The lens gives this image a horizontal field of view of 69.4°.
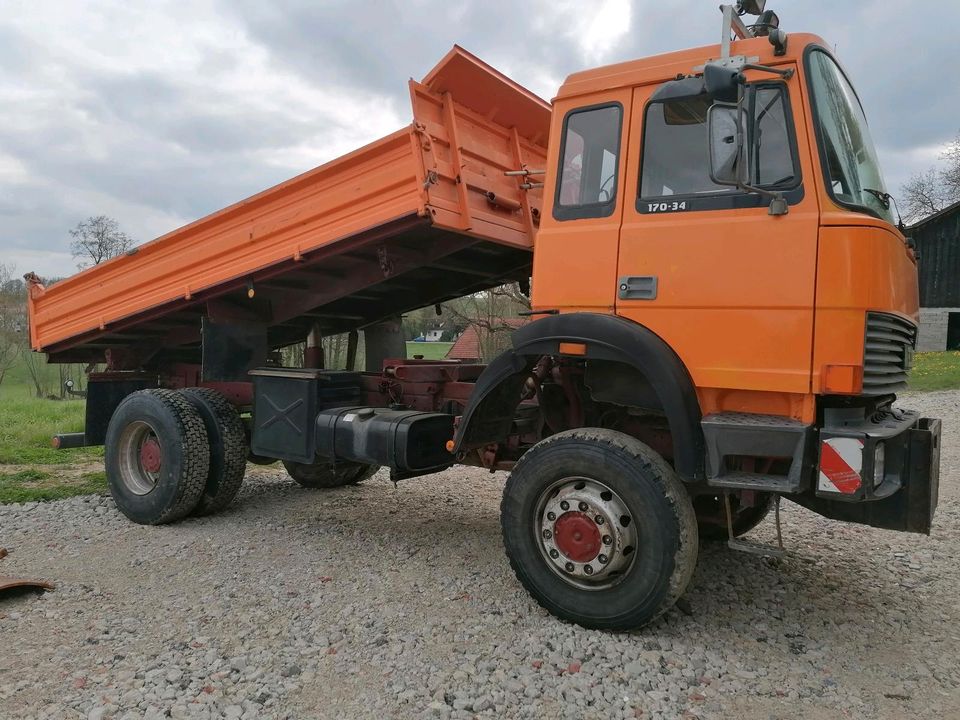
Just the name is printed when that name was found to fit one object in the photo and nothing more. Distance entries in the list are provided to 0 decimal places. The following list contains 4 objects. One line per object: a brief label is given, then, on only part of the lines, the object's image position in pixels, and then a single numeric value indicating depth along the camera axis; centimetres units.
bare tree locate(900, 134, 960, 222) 3159
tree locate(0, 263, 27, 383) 1844
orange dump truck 307
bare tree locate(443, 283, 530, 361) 1838
